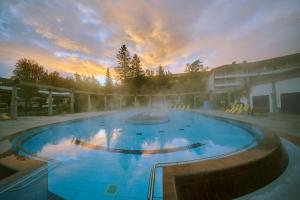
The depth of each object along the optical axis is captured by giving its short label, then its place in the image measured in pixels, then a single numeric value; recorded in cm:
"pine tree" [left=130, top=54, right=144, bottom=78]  3631
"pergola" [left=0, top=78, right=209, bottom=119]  1093
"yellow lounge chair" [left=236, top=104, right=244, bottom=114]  1403
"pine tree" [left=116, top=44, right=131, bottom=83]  3584
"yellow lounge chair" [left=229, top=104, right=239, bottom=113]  1466
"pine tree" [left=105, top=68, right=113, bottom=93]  3406
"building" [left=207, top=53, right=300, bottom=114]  1152
